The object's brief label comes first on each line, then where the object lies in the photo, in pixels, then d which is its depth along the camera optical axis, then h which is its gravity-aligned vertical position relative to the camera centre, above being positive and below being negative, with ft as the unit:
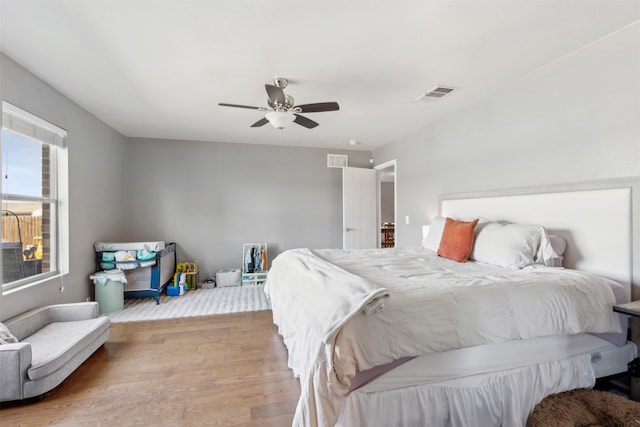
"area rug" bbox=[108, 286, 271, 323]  11.34 -4.16
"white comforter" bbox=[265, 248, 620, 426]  4.17 -1.82
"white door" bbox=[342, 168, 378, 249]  17.26 +0.31
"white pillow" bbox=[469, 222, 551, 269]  7.14 -0.89
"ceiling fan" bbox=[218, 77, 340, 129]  7.63 +3.11
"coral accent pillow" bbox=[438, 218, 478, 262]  8.39 -0.89
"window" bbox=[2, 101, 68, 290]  7.76 +0.47
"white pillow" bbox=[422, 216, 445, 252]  10.11 -0.82
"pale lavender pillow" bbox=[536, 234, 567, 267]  6.90 -0.96
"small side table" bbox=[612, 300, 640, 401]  5.30 -1.97
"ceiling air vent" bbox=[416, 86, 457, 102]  9.08 +4.09
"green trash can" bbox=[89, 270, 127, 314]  11.45 -3.14
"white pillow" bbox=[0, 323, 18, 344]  6.28 -2.82
